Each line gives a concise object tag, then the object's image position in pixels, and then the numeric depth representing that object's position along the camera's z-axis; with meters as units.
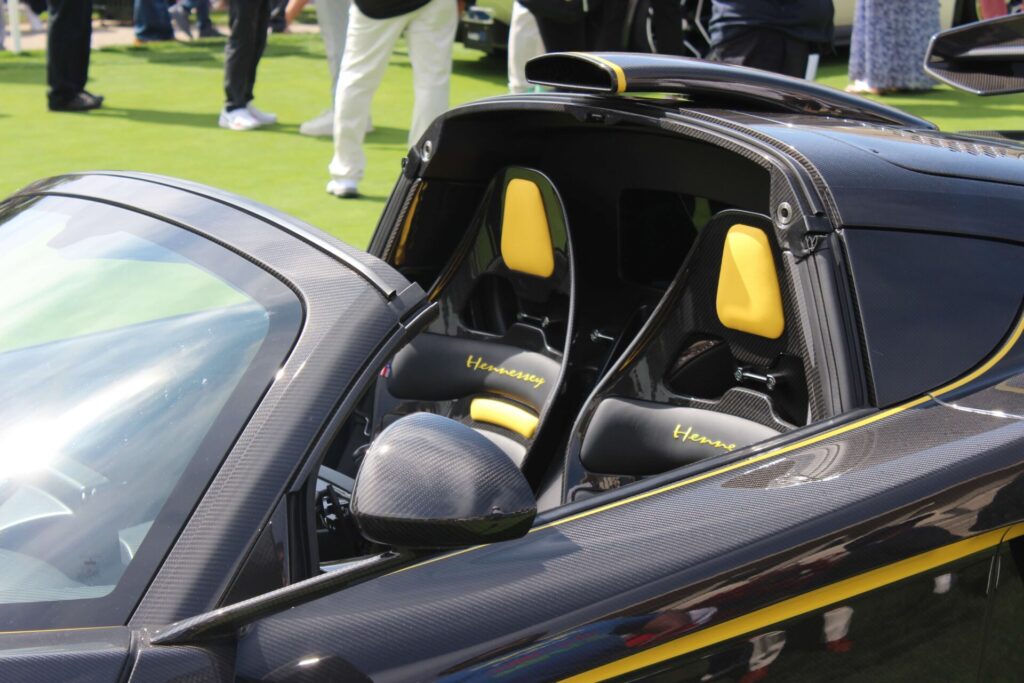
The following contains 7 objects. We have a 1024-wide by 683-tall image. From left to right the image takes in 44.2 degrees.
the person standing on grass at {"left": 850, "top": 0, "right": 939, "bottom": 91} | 9.11
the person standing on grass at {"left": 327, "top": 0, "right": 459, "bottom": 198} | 6.25
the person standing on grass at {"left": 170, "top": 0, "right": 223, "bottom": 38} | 12.95
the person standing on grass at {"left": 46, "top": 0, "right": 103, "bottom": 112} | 8.30
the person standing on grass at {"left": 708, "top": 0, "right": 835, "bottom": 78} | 5.02
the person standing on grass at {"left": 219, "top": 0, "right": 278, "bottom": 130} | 7.91
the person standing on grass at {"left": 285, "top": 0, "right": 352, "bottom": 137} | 7.87
